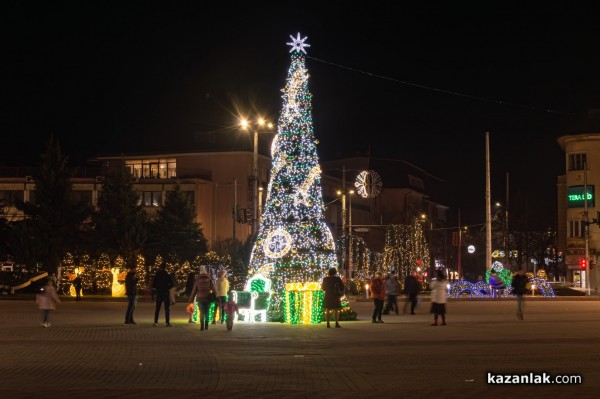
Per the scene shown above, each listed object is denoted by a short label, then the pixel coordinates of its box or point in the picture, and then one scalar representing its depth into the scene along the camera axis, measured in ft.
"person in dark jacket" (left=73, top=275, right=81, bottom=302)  178.40
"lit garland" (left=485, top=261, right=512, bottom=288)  191.16
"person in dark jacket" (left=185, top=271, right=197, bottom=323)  105.70
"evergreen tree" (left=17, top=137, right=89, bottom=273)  231.91
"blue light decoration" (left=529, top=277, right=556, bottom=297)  187.93
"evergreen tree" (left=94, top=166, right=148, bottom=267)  244.22
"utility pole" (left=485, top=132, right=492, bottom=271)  184.24
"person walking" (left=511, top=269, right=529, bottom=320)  104.83
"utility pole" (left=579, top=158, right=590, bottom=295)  216.23
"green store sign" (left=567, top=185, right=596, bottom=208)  259.60
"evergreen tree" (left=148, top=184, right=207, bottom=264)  254.68
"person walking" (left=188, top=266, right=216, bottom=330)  88.02
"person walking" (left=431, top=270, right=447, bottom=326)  94.73
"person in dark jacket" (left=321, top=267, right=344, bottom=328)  90.79
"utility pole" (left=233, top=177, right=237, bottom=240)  195.00
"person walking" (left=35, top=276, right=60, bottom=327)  90.58
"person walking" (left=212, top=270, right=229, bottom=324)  93.25
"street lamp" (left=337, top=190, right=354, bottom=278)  202.60
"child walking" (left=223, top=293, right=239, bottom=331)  86.33
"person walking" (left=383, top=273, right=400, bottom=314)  118.32
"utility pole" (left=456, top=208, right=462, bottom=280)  235.61
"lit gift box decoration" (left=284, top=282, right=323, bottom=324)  97.71
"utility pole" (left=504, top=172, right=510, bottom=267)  265.95
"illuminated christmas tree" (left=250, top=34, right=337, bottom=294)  106.42
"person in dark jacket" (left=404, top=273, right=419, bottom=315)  120.47
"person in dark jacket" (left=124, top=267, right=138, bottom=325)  94.94
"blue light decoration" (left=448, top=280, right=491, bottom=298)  186.91
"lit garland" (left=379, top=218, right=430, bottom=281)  226.42
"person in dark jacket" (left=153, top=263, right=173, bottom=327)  94.84
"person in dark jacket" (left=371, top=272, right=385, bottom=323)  99.66
